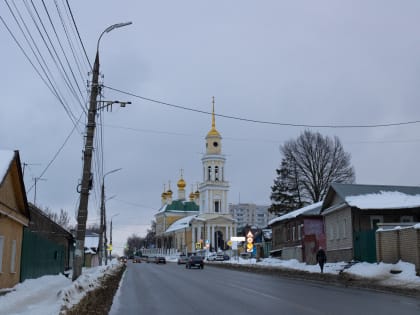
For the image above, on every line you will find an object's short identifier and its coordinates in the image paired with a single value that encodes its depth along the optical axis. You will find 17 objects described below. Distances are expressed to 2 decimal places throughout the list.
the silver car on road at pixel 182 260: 79.94
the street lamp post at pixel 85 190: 18.86
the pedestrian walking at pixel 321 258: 33.76
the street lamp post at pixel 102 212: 49.56
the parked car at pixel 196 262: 57.38
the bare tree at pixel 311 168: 67.88
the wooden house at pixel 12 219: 18.95
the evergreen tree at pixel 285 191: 71.62
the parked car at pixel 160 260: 86.75
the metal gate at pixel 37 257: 23.81
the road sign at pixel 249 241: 53.81
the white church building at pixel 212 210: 114.06
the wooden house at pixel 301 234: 45.75
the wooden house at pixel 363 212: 36.50
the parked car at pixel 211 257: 83.69
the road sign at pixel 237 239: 71.62
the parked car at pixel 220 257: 82.02
